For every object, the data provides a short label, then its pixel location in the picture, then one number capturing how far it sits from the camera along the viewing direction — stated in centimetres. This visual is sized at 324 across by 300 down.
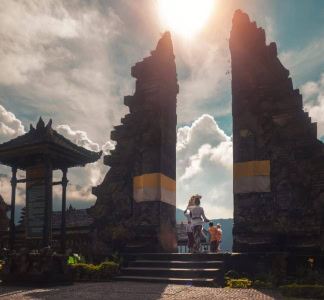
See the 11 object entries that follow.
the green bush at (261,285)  1020
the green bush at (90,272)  1155
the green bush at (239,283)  1027
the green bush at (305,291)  798
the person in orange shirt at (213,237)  1474
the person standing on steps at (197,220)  1375
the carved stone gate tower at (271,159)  1249
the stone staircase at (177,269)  1094
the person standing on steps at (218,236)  1512
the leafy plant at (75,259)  1243
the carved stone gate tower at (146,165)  1484
